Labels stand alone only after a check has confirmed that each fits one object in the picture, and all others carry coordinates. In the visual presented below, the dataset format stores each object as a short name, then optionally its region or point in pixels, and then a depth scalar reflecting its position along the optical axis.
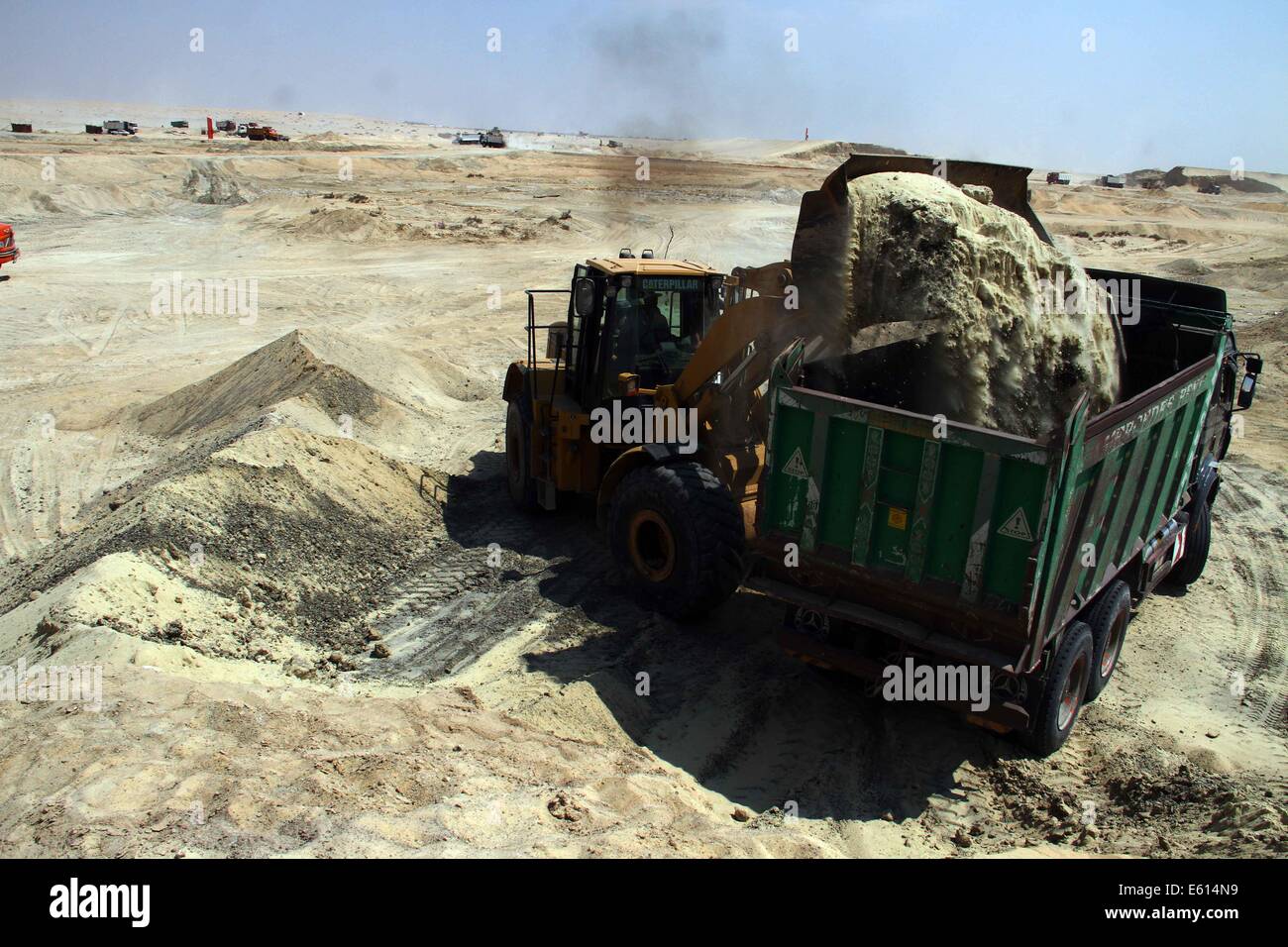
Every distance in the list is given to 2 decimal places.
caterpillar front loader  7.30
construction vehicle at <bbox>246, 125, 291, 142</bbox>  57.84
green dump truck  5.26
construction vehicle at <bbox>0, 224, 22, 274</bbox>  22.02
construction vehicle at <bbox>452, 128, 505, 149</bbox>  68.88
